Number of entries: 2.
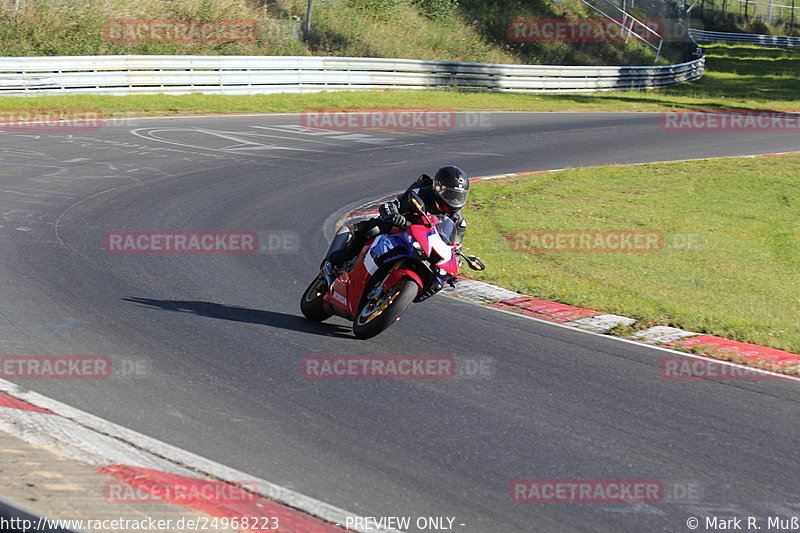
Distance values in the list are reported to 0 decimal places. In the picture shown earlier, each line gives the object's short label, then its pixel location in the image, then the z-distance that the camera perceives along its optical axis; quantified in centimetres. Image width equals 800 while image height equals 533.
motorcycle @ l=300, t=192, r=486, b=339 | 1633
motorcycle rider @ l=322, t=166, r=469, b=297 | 1667
